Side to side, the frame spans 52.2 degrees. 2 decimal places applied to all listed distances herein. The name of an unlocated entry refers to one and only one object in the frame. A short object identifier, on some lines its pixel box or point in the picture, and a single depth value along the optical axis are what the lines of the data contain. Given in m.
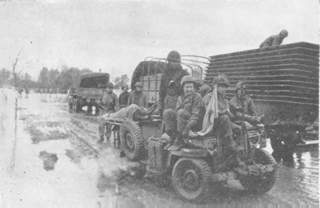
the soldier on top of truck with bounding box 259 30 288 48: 8.09
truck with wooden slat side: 7.14
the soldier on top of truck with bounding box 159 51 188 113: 6.30
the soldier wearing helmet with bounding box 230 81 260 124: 6.65
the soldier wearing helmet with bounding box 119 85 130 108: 10.57
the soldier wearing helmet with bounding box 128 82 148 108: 8.29
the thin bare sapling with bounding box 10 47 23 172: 6.24
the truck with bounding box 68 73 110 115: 20.16
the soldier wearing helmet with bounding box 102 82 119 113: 10.50
